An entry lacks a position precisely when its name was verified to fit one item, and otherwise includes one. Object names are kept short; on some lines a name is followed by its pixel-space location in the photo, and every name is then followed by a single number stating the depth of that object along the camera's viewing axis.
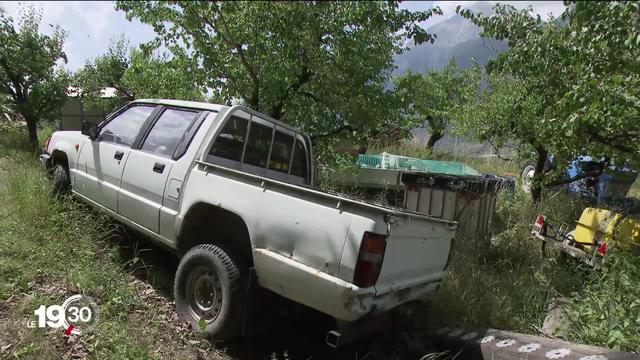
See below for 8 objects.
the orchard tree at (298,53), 6.18
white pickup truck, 3.24
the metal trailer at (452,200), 7.43
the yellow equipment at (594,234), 5.98
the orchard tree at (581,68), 4.11
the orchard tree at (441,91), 17.22
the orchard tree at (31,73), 12.48
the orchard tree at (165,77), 7.46
